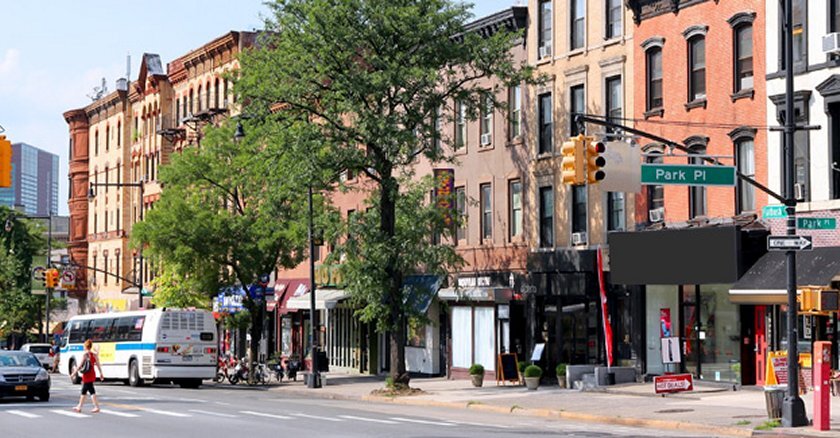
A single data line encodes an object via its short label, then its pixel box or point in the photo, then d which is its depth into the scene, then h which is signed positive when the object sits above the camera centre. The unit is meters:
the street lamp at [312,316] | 46.53 -0.45
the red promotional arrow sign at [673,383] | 34.12 -2.04
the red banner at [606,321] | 38.06 -0.51
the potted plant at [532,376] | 39.91 -2.14
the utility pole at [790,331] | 24.55 -0.52
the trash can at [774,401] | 25.73 -1.87
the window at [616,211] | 40.75 +2.77
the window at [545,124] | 43.88 +5.81
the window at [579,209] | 42.40 +2.95
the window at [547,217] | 43.88 +2.81
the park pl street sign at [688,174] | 26.00 +2.47
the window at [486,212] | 47.29 +3.20
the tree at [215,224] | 52.25 +3.07
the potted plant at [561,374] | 40.09 -2.09
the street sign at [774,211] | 25.36 +1.72
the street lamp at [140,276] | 67.81 +1.48
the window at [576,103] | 42.38 +6.30
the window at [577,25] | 42.66 +8.78
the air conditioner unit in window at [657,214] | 38.97 +2.55
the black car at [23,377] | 35.75 -1.93
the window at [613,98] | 40.97 +6.23
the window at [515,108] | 45.49 +6.59
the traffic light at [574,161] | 25.02 +2.63
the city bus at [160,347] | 49.78 -1.59
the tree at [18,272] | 96.62 +2.35
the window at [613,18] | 41.19 +8.68
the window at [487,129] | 47.09 +6.10
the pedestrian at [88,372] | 31.05 -1.58
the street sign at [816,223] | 25.39 +1.49
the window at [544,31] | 44.25 +8.92
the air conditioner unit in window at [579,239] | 42.00 +2.00
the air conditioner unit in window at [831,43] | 32.47 +6.24
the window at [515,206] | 45.53 +3.27
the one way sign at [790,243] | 24.89 +1.10
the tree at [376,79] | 38.19 +6.41
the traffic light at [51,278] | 73.25 +1.43
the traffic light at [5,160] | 26.02 +2.78
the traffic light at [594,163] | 25.09 +2.60
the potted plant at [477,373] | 42.38 -2.18
